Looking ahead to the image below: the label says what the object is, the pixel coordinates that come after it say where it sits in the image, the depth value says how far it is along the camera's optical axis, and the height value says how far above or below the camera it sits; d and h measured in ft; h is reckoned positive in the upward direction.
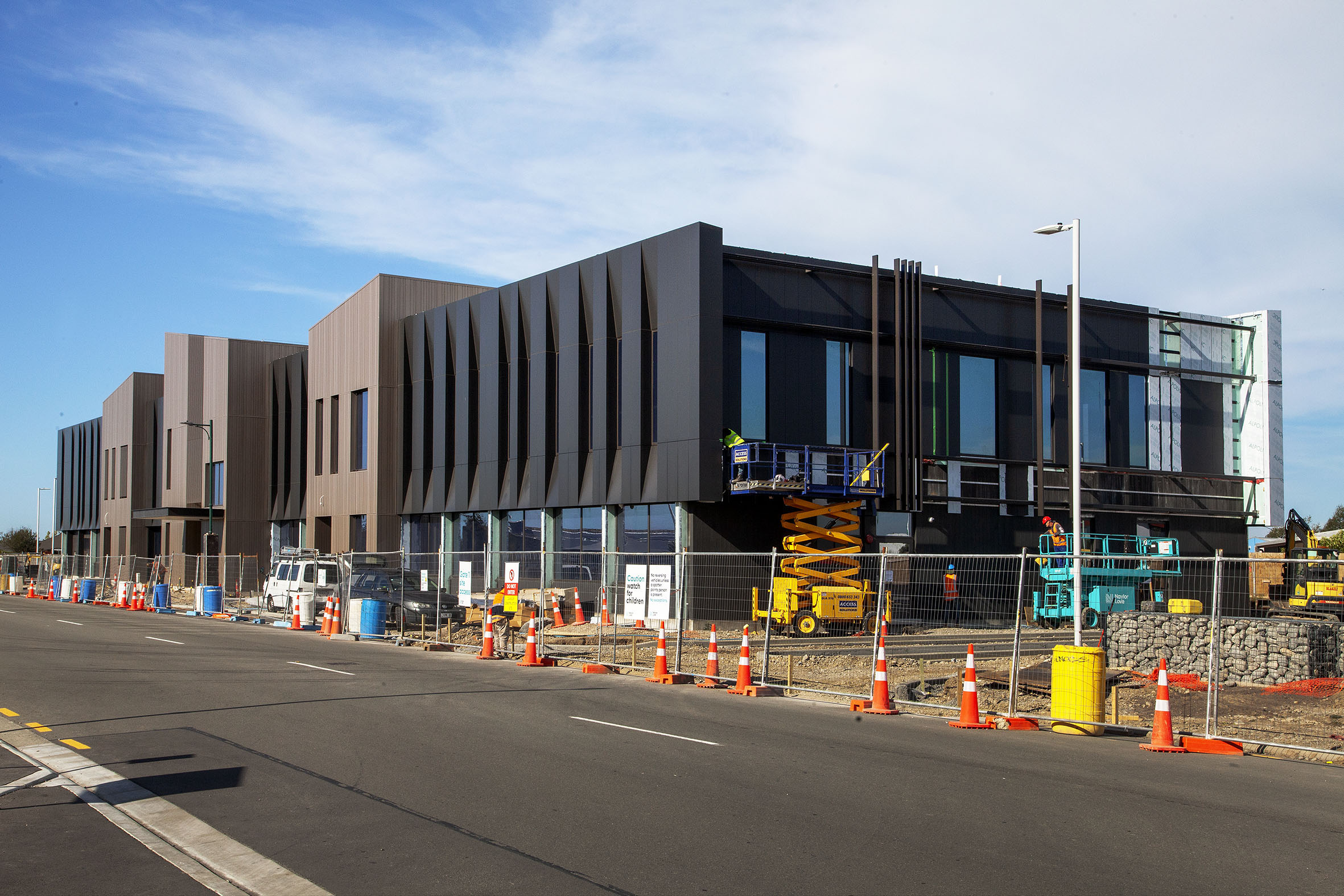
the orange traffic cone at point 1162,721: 40.19 -7.50
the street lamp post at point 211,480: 176.24 +3.75
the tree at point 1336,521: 356.38 -1.99
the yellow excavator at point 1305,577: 81.28 -5.78
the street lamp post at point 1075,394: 69.21 +7.42
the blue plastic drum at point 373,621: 92.63 -9.63
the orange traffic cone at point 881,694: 48.94 -8.11
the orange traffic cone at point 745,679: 55.98 -8.63
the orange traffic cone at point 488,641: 74.18 -8.96
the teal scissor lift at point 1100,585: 103.71 -6.87
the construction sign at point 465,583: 83.61 -5.83
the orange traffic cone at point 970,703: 45.06 -7.84
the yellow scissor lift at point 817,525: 96.73 -1.47
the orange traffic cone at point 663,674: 61.26 -9.12
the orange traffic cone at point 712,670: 58.80 -8.62
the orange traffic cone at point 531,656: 69.26 -9.39
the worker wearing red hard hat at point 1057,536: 112.16 -2.40
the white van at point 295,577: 115.34 -7.75
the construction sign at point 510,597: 91.89 -7.61
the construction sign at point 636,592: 66.39 -5.04
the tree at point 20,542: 450.71 -16.65
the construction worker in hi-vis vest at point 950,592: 54.03 -3.94
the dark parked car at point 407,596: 93.35 -7.94
